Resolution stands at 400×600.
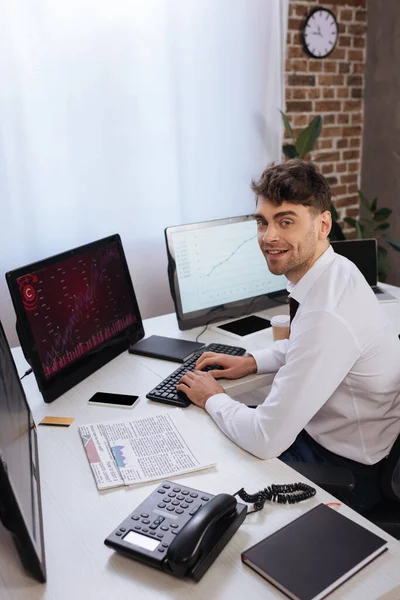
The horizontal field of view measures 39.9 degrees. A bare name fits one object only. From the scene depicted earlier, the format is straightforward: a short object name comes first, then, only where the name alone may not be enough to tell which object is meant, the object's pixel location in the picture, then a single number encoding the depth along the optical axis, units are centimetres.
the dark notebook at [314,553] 92
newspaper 125
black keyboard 159
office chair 129
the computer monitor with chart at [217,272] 222
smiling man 131
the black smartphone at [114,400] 160
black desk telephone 95
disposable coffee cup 200
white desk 93
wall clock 319
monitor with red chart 159
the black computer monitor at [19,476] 84
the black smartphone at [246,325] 219
